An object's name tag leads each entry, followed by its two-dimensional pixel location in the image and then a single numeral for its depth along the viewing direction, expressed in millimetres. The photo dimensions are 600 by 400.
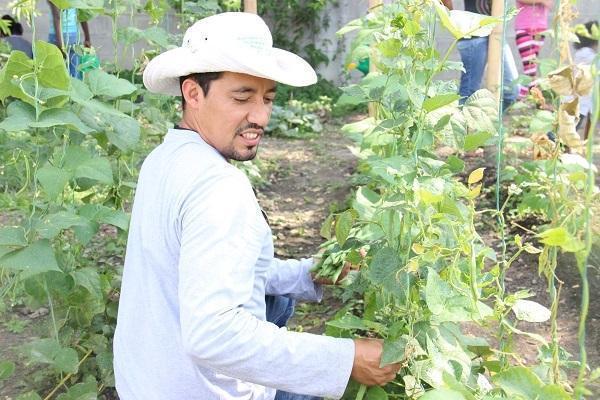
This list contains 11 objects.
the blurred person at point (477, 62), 4680
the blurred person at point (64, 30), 2340
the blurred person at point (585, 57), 4531
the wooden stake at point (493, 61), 4668
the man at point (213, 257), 1419
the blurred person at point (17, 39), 6978
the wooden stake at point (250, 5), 4496
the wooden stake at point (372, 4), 4366
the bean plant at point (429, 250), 1438
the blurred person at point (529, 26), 4508
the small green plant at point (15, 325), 3027
